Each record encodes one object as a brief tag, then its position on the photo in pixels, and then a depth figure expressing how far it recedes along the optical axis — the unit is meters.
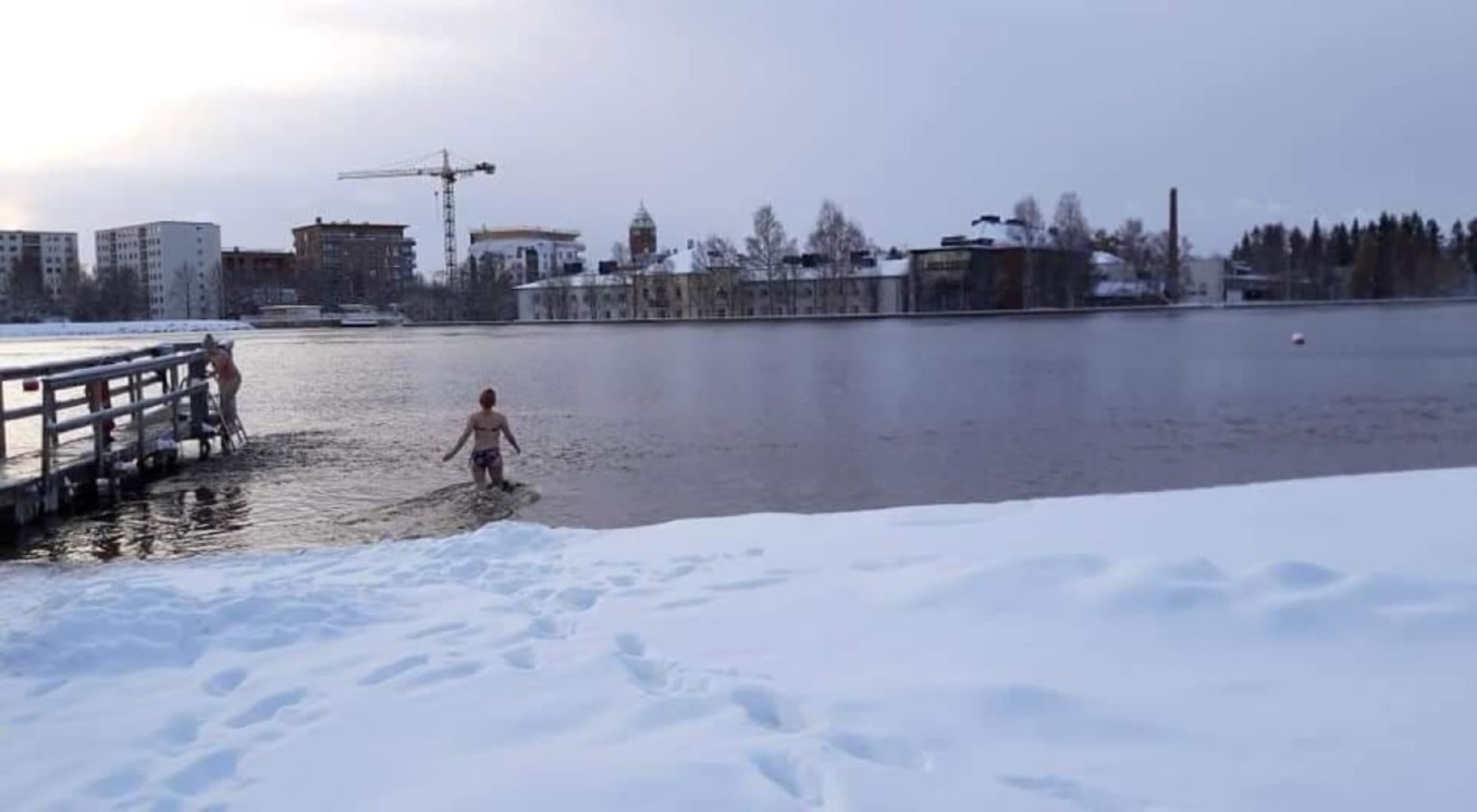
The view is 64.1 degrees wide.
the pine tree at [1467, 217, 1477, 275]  181.75
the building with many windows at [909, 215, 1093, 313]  145.50
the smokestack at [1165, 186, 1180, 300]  158.50
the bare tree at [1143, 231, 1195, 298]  161.85
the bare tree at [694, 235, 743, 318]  158.00
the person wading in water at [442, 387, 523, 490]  16.78
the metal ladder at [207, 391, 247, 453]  22.41
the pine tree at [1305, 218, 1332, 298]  170.75
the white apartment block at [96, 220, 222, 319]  174.38
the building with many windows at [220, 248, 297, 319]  182.38
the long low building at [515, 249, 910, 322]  152.88
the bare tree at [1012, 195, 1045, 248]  155.00
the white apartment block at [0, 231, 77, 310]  154.88
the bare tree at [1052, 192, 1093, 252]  153.75
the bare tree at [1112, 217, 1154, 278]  167.38
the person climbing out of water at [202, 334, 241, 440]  23.31
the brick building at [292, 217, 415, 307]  181.75
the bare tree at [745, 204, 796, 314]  159.12
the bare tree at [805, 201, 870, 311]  158.25
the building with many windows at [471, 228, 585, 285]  182.62
